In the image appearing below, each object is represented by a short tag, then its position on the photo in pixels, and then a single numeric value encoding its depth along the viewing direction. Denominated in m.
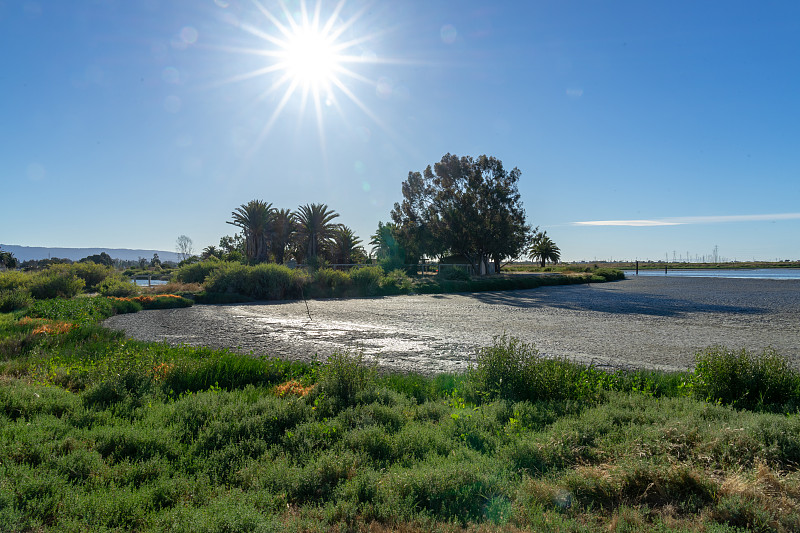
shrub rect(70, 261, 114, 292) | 27.83
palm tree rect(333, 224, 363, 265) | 59.31
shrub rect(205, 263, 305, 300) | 27.17
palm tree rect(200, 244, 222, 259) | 70.64
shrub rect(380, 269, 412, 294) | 32.38
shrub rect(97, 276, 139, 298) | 24.65
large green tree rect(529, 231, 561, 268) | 96.92
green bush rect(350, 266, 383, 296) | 30.97
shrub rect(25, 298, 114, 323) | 13.97
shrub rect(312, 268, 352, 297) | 29.33
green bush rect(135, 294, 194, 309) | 21.42
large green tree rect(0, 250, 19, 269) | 67.74
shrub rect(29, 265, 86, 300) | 21.52
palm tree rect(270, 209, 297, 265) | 58.19
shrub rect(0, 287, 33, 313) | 17.31
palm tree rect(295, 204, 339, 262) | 53.19
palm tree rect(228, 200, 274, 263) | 50.59
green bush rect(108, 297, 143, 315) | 19.14
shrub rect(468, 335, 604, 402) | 5.85
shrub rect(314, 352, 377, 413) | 5.63
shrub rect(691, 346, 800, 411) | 5.36
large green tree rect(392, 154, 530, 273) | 45.56
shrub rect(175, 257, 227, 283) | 31.12
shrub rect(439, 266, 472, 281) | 40.16
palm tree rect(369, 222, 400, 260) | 57.07
